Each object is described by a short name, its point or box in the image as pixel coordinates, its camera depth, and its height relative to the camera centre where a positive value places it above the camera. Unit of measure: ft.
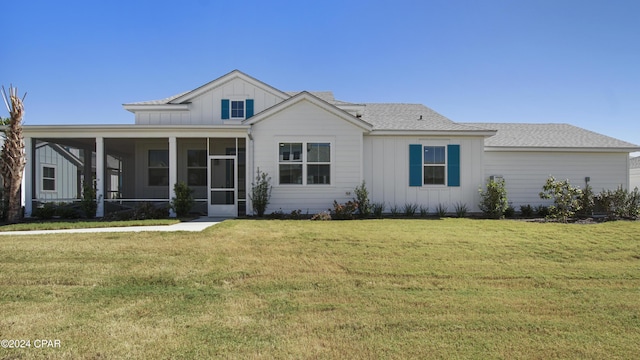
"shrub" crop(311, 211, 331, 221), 38.93 -3.86
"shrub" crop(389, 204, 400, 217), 43.83 -3.61
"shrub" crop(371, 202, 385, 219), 42.93 -3.39
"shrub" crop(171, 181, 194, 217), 40.98 -2.07
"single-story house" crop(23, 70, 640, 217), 42.47 +4.12
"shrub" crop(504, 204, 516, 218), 44.48 -3.92
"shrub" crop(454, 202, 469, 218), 43.60 -3.54
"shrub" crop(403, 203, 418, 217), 43.65 -3.49
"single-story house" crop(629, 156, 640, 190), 77.72 +1.75
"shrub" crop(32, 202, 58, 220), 40.22 -3.36
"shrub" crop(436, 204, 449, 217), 43.37 -3.60
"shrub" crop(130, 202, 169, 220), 39.52 -3.36
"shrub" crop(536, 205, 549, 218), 45.72 -3.93
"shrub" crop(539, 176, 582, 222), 40.70 -1.96
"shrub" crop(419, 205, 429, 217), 43.68 -3.70
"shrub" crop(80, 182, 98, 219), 40.86 -2.27
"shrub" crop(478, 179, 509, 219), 42.24 -2.23
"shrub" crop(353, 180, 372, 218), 41.50 -2.38
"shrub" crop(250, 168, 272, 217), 41.32 -1.49
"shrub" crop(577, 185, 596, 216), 44.21 -2.62
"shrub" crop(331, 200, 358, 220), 40.04 -3.23
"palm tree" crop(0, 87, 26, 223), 37.74 +2.77
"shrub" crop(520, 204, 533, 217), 45.50 -3.89
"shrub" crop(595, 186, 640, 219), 41.92 -2.77
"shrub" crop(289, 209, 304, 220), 40.42 -3.89
